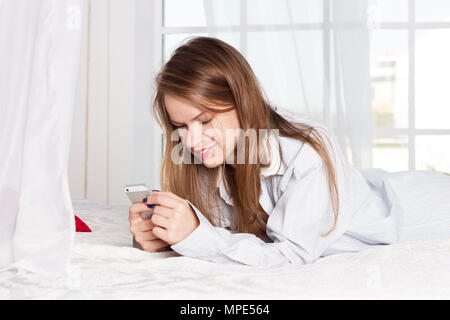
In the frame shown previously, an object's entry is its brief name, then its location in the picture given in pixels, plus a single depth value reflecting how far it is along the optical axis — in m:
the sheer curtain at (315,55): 2.29
